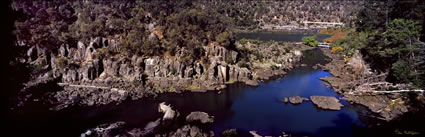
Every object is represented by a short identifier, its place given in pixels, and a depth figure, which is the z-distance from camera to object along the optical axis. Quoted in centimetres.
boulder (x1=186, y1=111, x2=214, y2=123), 3447
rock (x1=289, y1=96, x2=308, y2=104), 4153
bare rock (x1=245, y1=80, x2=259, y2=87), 4962
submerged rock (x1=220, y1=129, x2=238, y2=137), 3076
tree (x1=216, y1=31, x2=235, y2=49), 5775
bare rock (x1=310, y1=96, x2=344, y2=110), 3961
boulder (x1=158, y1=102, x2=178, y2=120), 3390
